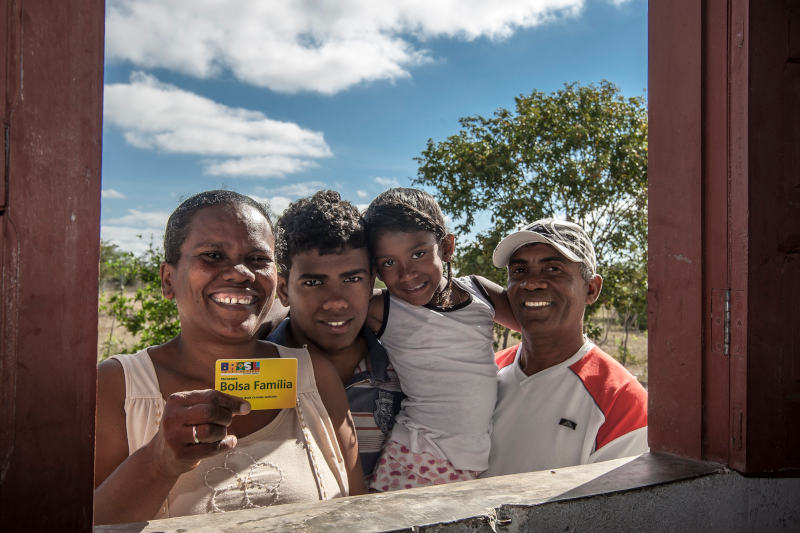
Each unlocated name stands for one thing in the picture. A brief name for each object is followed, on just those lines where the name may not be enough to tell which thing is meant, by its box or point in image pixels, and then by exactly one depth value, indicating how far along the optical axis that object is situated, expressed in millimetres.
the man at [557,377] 2500
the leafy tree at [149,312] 7188
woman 1485
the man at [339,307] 2451
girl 2492
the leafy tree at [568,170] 8273
